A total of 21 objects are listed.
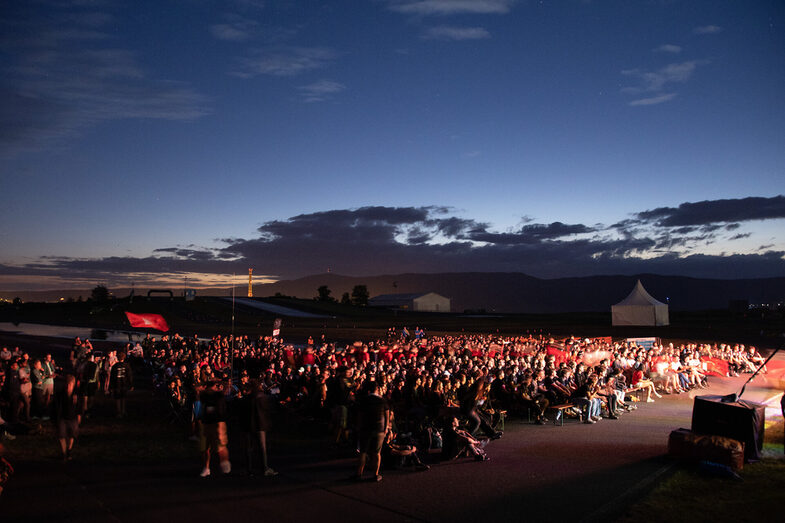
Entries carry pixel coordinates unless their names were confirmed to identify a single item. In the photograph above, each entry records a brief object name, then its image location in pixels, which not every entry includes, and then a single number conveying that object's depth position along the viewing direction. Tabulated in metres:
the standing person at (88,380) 12.80
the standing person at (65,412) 8.97
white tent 43.91
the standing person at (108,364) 16.63
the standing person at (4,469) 6.32
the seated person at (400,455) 8.78
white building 111.25
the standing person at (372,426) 8.02
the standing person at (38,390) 12.98
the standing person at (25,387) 12.40
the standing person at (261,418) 8.21
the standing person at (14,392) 12.26
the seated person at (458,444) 9.34
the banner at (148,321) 19.80
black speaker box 9.15
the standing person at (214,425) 8.23
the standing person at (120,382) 13.18
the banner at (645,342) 25.56
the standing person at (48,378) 13.37
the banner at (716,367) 21.73
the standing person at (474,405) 10.01
